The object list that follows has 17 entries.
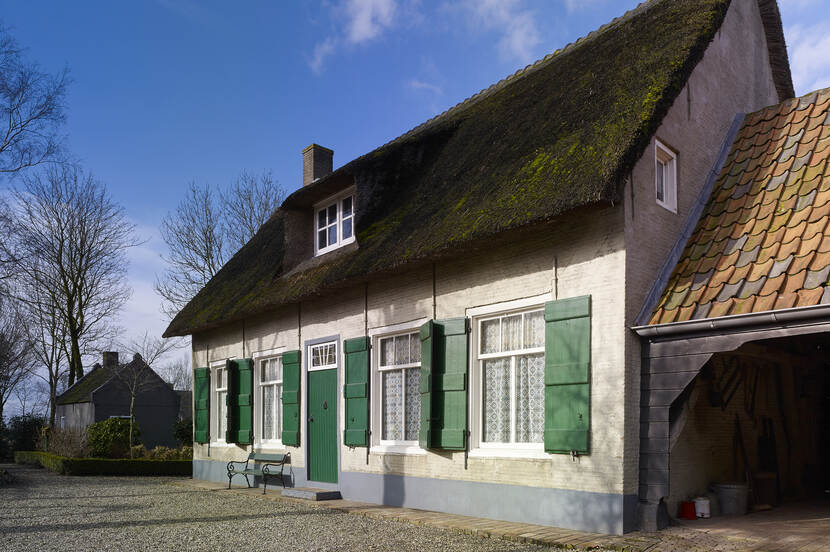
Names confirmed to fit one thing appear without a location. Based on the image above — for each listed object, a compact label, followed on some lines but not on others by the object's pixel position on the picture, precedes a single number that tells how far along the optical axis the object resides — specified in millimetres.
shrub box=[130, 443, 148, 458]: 19939
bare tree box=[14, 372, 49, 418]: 34466
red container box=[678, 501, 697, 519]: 7527
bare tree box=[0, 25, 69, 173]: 14516
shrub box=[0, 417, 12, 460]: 30531
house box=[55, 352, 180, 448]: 31578
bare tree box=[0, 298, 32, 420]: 28719
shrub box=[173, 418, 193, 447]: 24266
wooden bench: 12172
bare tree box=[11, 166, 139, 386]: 26125
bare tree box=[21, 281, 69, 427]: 26578
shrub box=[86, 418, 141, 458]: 19812
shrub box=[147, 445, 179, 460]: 19508
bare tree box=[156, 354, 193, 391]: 58406
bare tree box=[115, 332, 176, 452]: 29734
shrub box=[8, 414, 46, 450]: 31016
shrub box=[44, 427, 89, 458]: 20297
